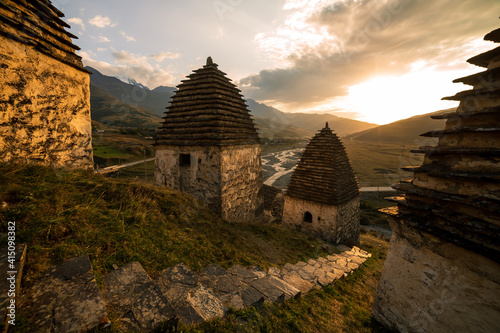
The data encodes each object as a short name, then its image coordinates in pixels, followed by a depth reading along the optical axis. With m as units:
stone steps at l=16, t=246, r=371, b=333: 1.93
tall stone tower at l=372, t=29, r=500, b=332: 2.82
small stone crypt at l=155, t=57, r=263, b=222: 7.99
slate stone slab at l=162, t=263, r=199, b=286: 3.20
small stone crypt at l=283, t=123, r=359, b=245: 10.65
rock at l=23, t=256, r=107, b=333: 1.82
